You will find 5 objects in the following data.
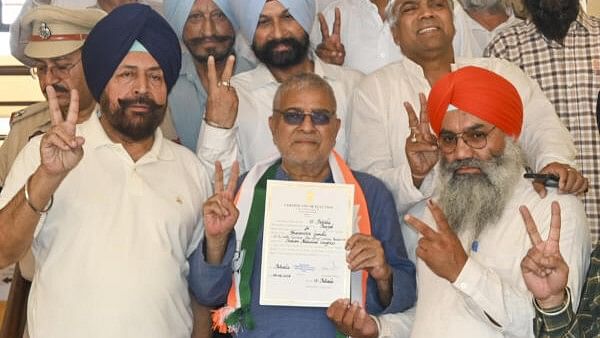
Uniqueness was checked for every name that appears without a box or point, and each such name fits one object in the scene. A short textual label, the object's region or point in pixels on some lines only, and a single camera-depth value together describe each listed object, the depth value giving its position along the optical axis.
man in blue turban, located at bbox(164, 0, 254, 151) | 5.61
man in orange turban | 4.12
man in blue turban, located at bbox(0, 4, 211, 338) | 4.23
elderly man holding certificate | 4.48
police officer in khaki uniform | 5.32
